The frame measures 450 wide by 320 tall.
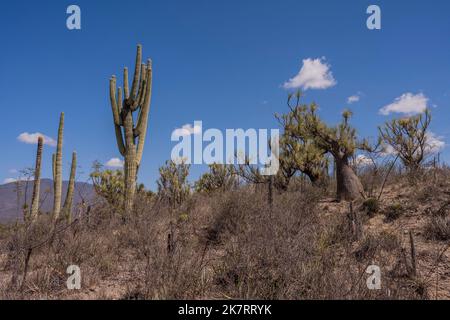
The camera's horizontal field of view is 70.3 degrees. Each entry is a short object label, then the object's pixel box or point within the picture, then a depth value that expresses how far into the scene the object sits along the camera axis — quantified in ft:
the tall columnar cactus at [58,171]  29.04
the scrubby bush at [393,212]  23.54
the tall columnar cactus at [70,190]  31.22
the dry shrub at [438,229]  19.01
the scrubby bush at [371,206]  24.53
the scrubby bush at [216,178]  41.54
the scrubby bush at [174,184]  33.40
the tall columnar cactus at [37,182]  27.30
